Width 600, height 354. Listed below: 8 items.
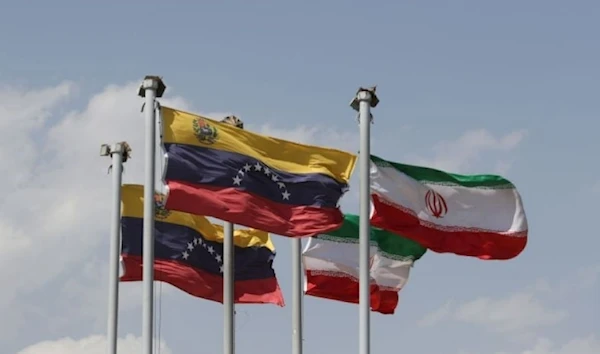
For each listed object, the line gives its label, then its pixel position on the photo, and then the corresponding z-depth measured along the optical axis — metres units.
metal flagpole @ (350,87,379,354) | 27.38
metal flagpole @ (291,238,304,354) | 32.69
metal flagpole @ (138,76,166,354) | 26.70
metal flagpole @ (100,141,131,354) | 30.12
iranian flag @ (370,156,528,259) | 29.69
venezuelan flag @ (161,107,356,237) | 27.84
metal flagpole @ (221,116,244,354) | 29.61
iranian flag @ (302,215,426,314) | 32.81
